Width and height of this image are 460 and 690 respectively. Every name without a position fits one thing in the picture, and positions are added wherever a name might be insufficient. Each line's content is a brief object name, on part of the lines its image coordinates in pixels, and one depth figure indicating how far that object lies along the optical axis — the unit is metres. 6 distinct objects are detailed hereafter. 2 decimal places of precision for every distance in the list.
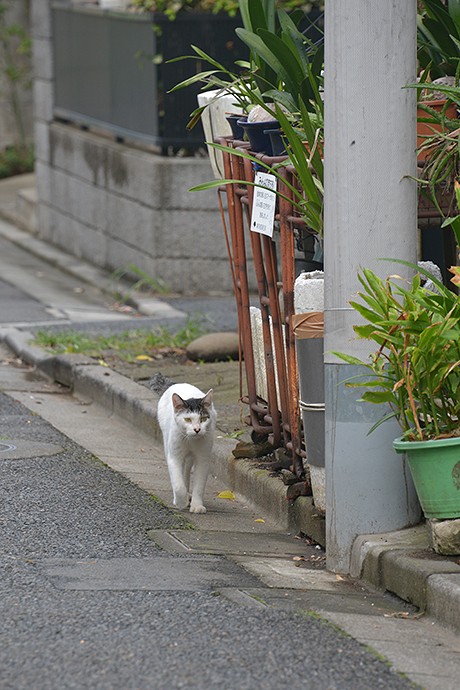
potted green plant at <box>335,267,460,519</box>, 9.43
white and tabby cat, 12.52
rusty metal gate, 11.50
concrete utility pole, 9.89
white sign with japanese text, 11.60
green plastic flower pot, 9.48
